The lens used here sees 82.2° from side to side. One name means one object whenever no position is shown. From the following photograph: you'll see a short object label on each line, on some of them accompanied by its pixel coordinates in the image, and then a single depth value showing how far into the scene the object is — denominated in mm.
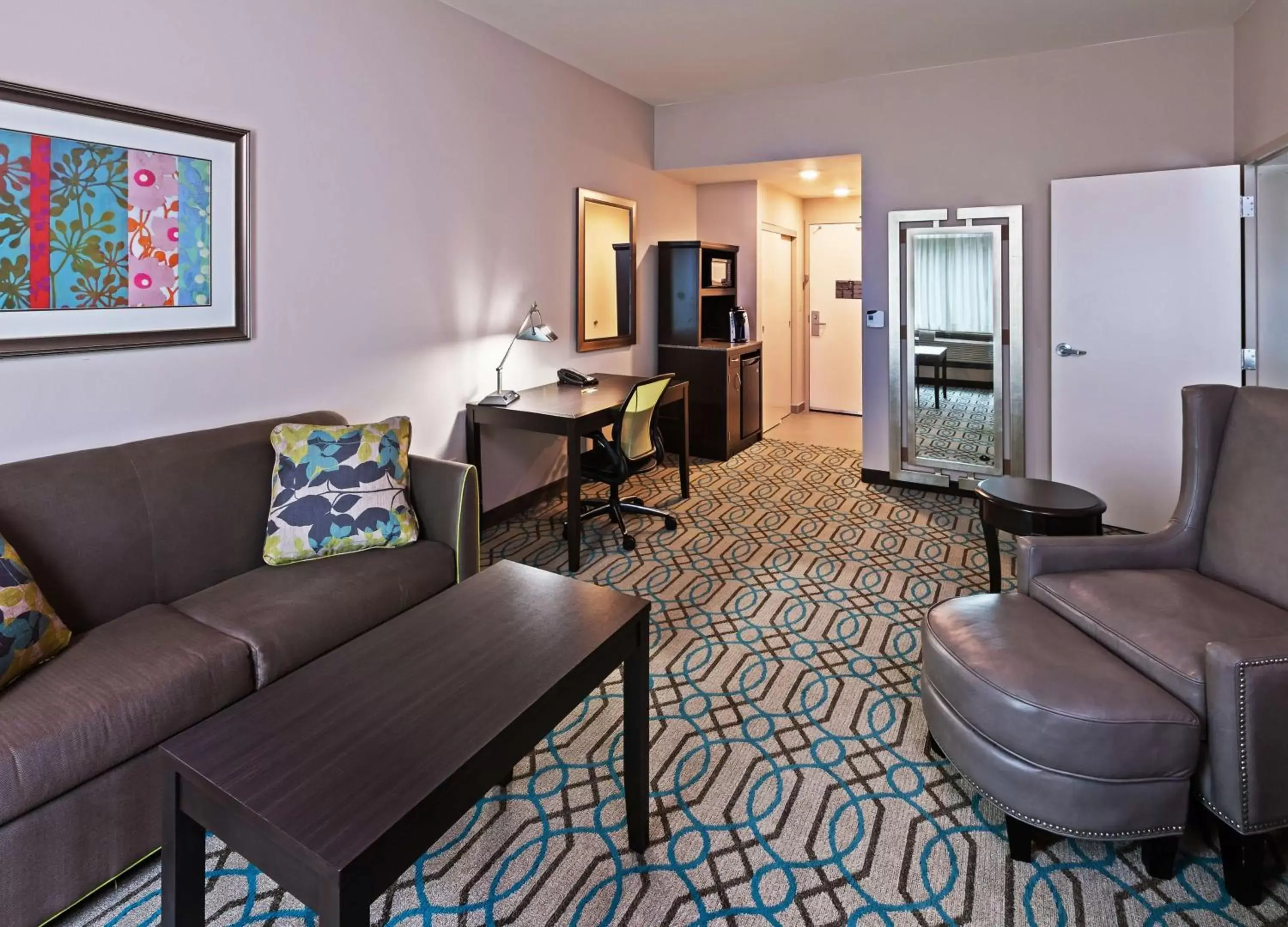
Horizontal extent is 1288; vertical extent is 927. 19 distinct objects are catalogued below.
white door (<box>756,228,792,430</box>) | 6441
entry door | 7293
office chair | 3842
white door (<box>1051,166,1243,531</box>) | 3734
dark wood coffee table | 1089
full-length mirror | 4430
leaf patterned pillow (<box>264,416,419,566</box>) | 2430
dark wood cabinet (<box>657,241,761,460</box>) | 5566
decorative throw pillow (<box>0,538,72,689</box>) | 1650
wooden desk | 3539
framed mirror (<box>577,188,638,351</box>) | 4734
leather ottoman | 1543
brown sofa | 1495
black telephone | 4453
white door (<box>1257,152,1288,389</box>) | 3475
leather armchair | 1471
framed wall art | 2152
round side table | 2631
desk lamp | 3912
